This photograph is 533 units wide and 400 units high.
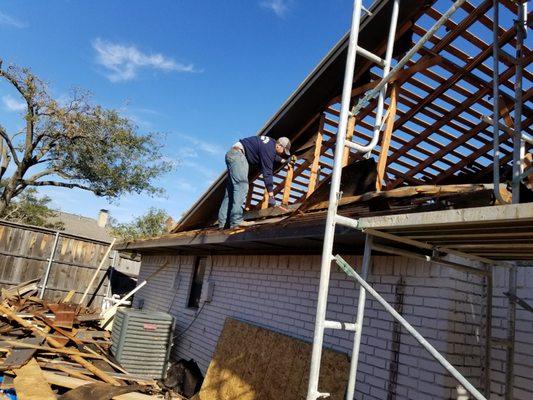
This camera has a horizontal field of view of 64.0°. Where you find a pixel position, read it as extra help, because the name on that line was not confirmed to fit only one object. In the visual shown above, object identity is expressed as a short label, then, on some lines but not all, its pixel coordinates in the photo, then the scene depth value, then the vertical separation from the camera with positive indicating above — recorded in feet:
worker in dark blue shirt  23.45 +6.29
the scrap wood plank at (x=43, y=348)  26.63 -6.33
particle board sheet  16.08 -3.67
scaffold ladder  9.65 +1.61
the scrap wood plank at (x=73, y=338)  27.30 -6.10
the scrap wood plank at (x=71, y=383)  21.79 -6.78
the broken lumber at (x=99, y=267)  51.48 -1.72
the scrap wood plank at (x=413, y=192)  13.37 +3.81
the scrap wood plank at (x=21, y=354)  23.00 -6.40
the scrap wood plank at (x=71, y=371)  24.07 -6.80
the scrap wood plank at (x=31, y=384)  19.27 -6.62
